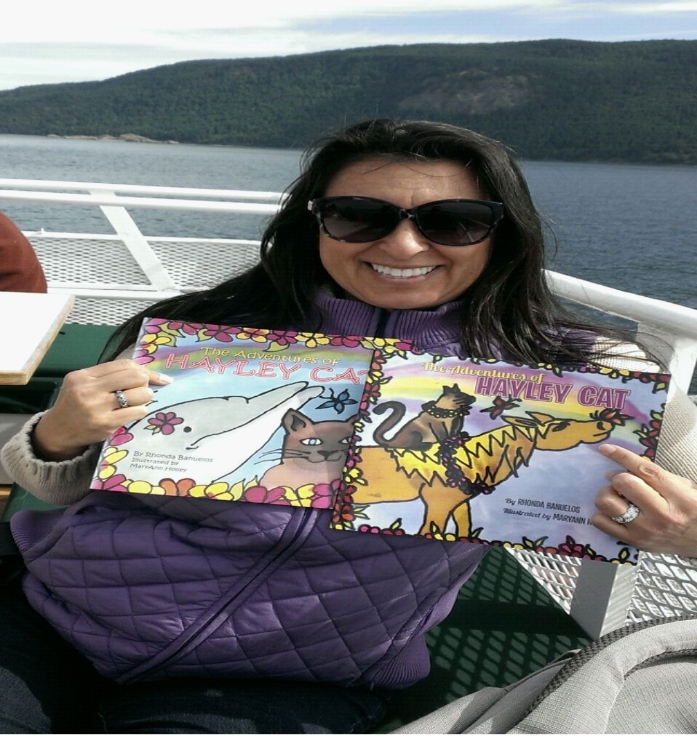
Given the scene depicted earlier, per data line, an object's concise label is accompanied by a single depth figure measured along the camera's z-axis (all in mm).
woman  971
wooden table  1413
